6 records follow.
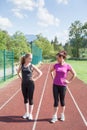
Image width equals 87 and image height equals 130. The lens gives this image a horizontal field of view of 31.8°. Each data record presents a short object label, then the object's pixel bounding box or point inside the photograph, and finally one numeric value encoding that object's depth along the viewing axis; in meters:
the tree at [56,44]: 69.34
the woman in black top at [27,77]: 4.24
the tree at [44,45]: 44.31
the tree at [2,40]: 24.51
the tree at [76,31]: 54.64
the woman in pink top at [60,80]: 4.19
